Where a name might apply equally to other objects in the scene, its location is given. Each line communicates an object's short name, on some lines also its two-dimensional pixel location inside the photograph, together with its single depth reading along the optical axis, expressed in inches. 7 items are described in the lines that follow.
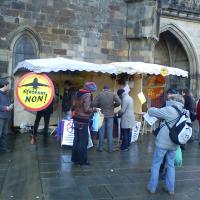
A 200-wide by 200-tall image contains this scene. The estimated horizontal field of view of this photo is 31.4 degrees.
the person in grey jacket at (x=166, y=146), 226.5
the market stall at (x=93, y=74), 383.9
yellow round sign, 331.9
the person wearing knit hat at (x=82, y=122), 291.1
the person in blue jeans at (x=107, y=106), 347.3
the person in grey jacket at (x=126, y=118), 366.9
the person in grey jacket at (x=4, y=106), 341.4
